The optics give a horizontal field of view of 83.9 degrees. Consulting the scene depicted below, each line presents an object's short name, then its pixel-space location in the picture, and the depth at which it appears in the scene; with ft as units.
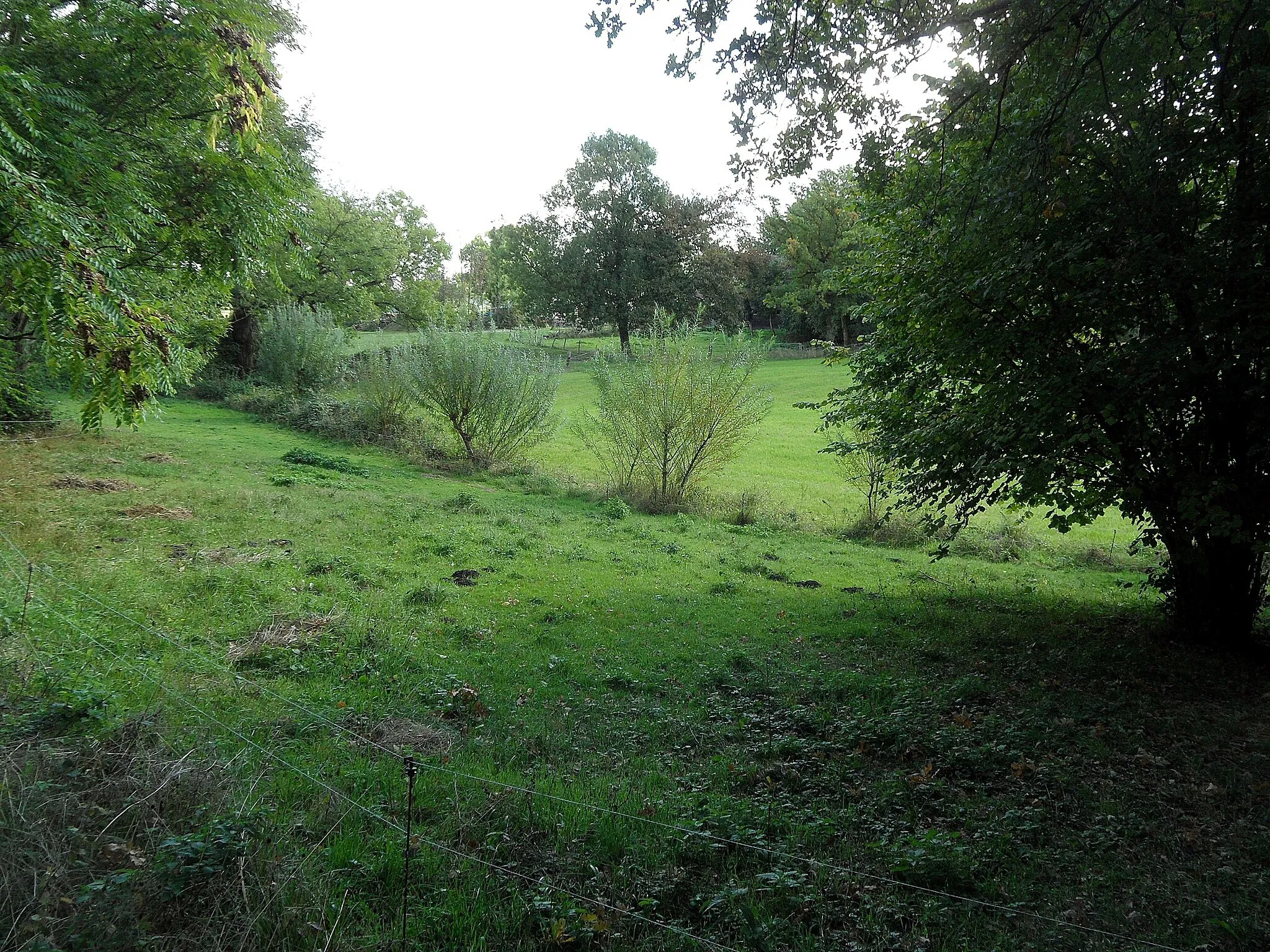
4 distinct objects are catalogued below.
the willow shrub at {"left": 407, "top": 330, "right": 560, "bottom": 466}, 69.31
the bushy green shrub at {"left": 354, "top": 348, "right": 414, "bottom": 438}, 78.33
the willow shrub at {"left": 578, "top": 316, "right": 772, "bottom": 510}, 59.77
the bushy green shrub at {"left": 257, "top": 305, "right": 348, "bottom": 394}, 98.22
